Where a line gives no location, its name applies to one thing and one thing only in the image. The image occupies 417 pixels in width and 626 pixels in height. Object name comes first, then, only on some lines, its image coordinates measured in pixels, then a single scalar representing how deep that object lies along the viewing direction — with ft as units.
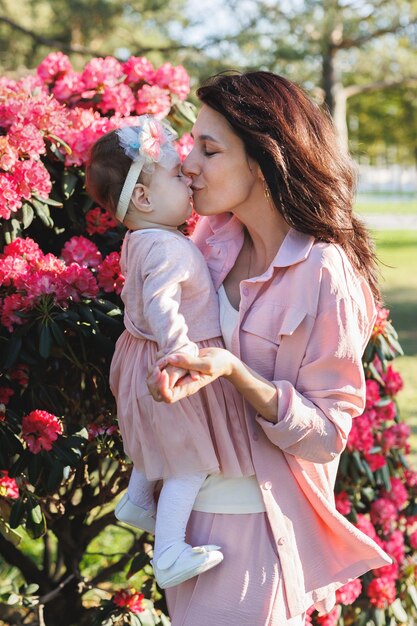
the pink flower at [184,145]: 10.01
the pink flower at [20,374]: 8.48
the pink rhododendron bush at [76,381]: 8.39
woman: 6.78
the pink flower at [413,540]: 11.38
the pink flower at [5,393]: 8.60
